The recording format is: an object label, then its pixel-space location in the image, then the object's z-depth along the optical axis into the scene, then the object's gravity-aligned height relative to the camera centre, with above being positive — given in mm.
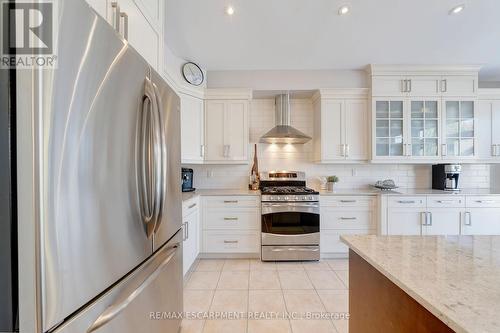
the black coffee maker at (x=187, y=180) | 3266 -218
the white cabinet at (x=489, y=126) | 3307 +531
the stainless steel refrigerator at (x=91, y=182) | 569 -54
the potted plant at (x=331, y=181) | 3391 -251
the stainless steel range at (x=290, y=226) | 3043 -822
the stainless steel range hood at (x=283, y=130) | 3324 +503
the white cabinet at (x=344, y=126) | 3350 +555
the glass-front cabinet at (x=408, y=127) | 3264 +513
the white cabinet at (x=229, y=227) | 3121 -848
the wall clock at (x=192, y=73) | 3188 +1294
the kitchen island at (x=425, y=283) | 609 -380
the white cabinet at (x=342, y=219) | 3133 -752
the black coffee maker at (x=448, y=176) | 3320 -187
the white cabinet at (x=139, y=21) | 1058 +779
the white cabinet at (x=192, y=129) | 3092 +498
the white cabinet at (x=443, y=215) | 3006 -679
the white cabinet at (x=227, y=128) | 3371 +536
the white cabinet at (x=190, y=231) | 2451 -767
